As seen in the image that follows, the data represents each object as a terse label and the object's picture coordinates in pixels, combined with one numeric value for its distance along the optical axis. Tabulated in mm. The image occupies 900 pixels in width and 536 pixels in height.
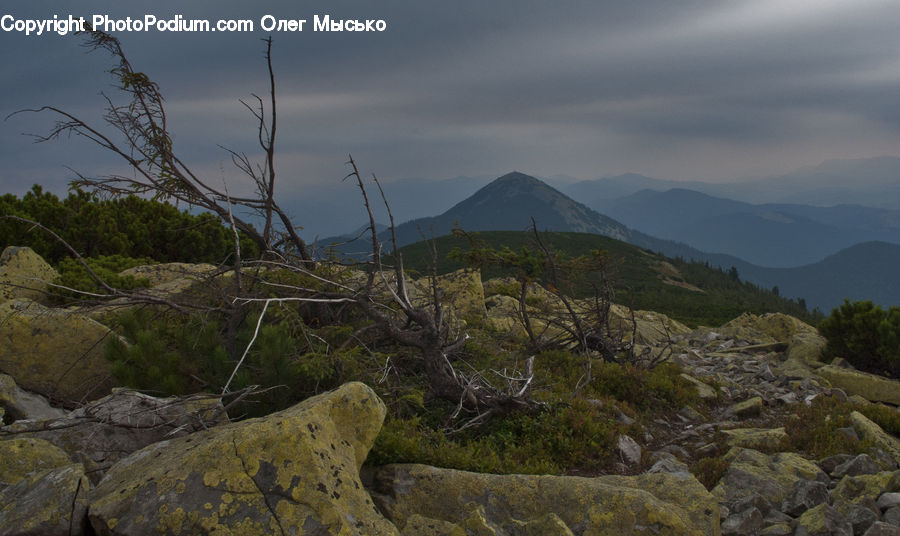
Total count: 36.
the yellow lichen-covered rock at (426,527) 4137
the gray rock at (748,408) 10273
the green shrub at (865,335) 13414
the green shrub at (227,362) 6586
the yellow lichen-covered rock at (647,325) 17656
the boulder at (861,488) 5270
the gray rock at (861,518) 4727
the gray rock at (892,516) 4754
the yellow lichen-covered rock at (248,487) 3467
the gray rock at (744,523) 5082
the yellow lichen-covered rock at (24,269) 11008
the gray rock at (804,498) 5410
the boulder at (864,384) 12008
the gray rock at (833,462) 6746
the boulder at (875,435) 7344
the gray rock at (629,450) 7616
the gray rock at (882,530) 4344
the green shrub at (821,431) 7508
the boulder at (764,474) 5973
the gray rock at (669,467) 6711
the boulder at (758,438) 7812
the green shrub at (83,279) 11867
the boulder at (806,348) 15055
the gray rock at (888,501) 5008
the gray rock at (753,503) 5527
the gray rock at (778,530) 4906
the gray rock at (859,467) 6188
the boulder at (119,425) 5059
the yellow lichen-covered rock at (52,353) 7434
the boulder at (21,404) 6367
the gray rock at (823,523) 4652
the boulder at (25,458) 4320
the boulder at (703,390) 11132
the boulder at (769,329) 20328
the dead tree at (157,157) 8602
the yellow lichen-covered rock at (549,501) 4668
